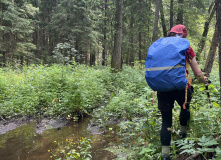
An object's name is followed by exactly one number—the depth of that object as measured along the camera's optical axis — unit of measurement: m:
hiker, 2.43
